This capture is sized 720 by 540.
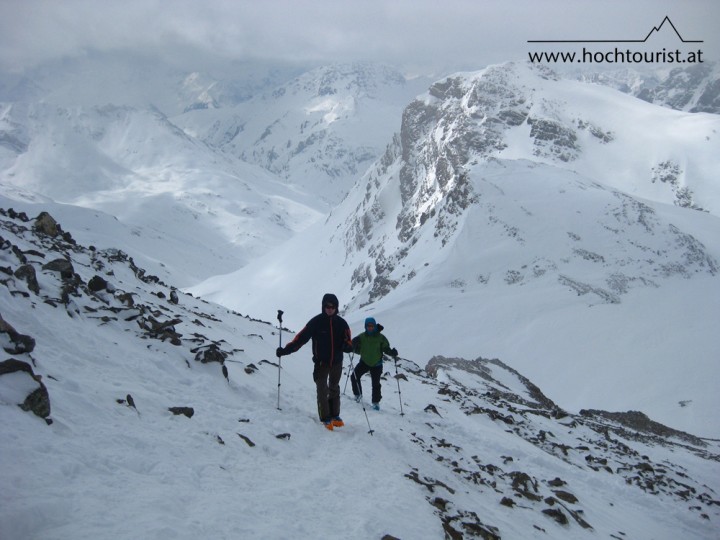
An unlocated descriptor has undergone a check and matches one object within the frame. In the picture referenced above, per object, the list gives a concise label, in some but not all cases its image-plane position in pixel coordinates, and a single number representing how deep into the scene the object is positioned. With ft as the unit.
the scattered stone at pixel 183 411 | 24.73
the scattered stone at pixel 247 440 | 24.30
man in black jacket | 30.58
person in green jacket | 39.88
